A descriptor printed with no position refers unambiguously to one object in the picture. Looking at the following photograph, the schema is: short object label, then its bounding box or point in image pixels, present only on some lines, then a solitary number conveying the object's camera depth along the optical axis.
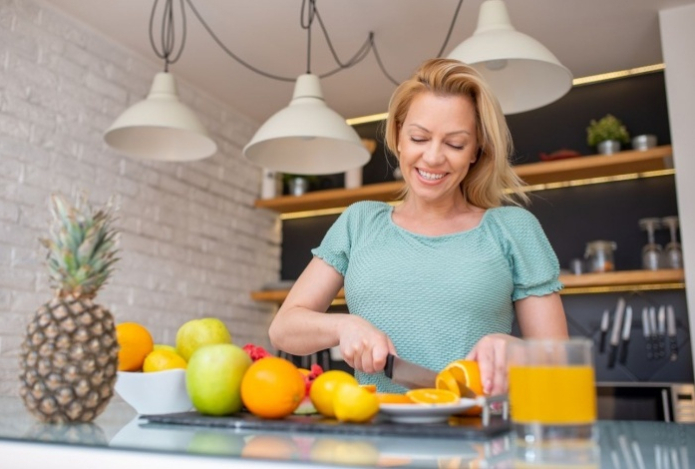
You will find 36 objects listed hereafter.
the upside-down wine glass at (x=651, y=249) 3.59
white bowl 1.10
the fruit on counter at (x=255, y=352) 1.16
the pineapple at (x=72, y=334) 0.99
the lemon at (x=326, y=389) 0.97
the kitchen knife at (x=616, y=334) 3.88
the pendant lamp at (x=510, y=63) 1.98
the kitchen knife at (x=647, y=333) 3.81
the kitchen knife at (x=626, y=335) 3.87
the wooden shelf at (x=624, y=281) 3.50
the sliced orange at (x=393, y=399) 0.96
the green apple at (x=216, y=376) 1.00
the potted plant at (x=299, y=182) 4.60
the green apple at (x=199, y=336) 1.18
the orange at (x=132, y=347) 1.17
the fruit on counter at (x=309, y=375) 1.14
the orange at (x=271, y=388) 0.96
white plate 0.90
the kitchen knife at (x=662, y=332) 3.76
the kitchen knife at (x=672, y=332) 3.74
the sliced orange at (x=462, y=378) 1.03
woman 1.47
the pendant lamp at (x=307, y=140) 2.29
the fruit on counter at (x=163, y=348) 1.20
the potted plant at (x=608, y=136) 3.78
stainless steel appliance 3.37
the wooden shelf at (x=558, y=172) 3.67
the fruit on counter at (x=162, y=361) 1.12
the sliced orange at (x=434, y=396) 0.93
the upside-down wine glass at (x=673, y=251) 3.53
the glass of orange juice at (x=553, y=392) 0.73
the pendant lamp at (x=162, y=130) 2.41
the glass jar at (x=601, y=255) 3.72
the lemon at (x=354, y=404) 0.90
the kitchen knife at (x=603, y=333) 3.92
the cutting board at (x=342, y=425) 0.83
